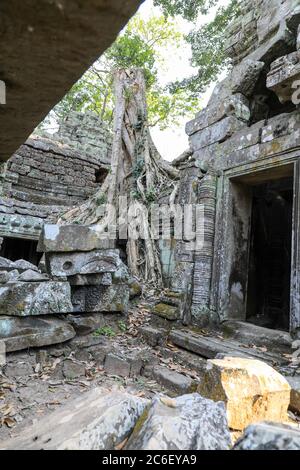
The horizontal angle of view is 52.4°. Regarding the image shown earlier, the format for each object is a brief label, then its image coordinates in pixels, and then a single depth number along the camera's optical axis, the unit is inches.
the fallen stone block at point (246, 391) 75.5
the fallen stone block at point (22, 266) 172.5
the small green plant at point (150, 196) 274.7
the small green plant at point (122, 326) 164.1
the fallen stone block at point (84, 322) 150.3
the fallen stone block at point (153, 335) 155.4
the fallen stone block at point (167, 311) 165.5
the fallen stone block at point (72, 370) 126.4
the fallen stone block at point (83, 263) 147.9
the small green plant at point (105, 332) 155.1
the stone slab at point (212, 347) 126.7
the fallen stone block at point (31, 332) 127.3
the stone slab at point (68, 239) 144.1
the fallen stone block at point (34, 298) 131.1
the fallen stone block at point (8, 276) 139.8
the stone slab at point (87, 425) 44.3
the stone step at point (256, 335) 134.6
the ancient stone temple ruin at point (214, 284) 110.4
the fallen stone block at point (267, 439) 37.8
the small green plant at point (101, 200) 290.6
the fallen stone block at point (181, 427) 43.0
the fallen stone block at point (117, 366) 131.8
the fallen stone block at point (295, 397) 93.8
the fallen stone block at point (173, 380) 115.3
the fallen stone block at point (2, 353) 122.0
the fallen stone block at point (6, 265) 169.0
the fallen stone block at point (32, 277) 141.6
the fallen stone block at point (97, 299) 157.8
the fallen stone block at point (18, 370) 121.0
